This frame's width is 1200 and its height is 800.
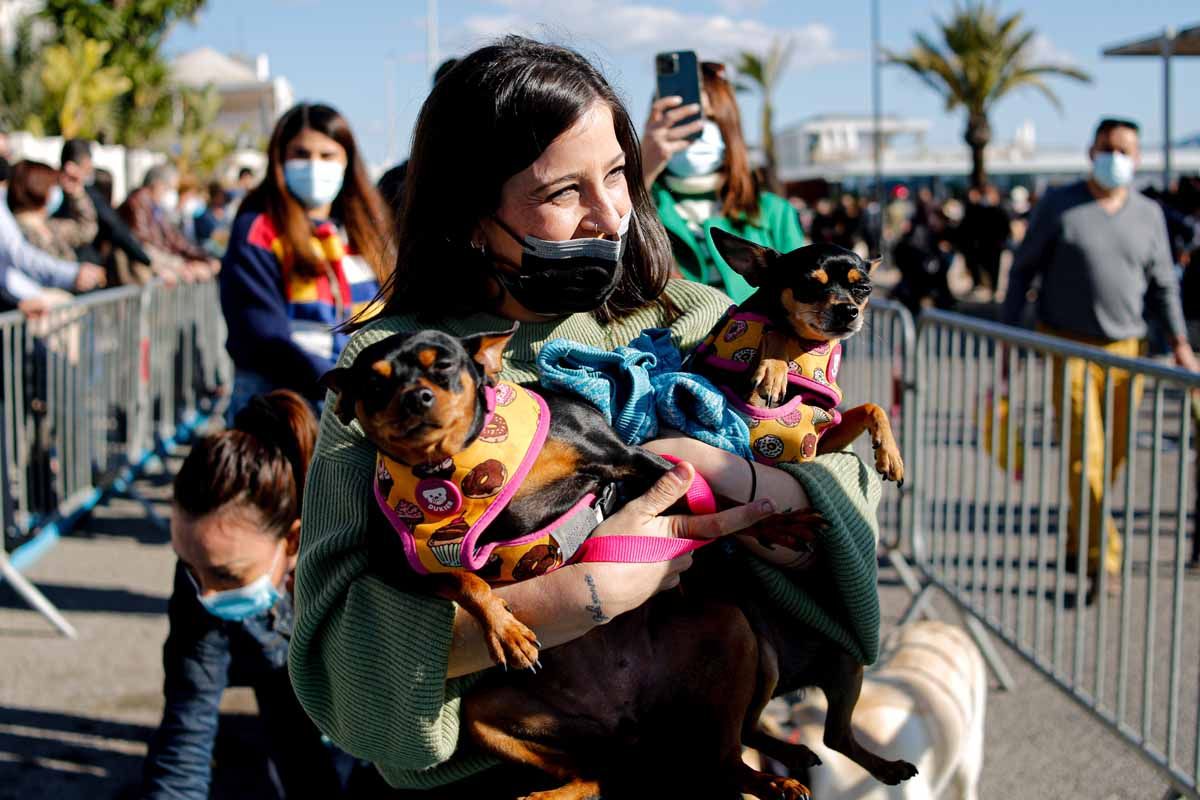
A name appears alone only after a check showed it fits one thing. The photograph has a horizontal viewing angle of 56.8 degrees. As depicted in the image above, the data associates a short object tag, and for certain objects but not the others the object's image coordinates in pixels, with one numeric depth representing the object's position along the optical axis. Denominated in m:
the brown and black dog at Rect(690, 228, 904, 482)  2.02
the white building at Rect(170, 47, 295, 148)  49.75
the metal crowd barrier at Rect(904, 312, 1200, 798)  3.71
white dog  2.91
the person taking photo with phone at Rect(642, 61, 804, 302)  3.34
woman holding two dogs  1.72
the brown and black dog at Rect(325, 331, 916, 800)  1.73
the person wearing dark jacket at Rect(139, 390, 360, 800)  3.13
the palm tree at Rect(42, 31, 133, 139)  27.66
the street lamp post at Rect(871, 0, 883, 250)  31.09
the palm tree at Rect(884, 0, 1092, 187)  30.44
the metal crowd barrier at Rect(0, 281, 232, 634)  5.87
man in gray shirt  5.96
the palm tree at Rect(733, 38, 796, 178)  37.22
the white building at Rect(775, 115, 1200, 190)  50.56
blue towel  1.87
